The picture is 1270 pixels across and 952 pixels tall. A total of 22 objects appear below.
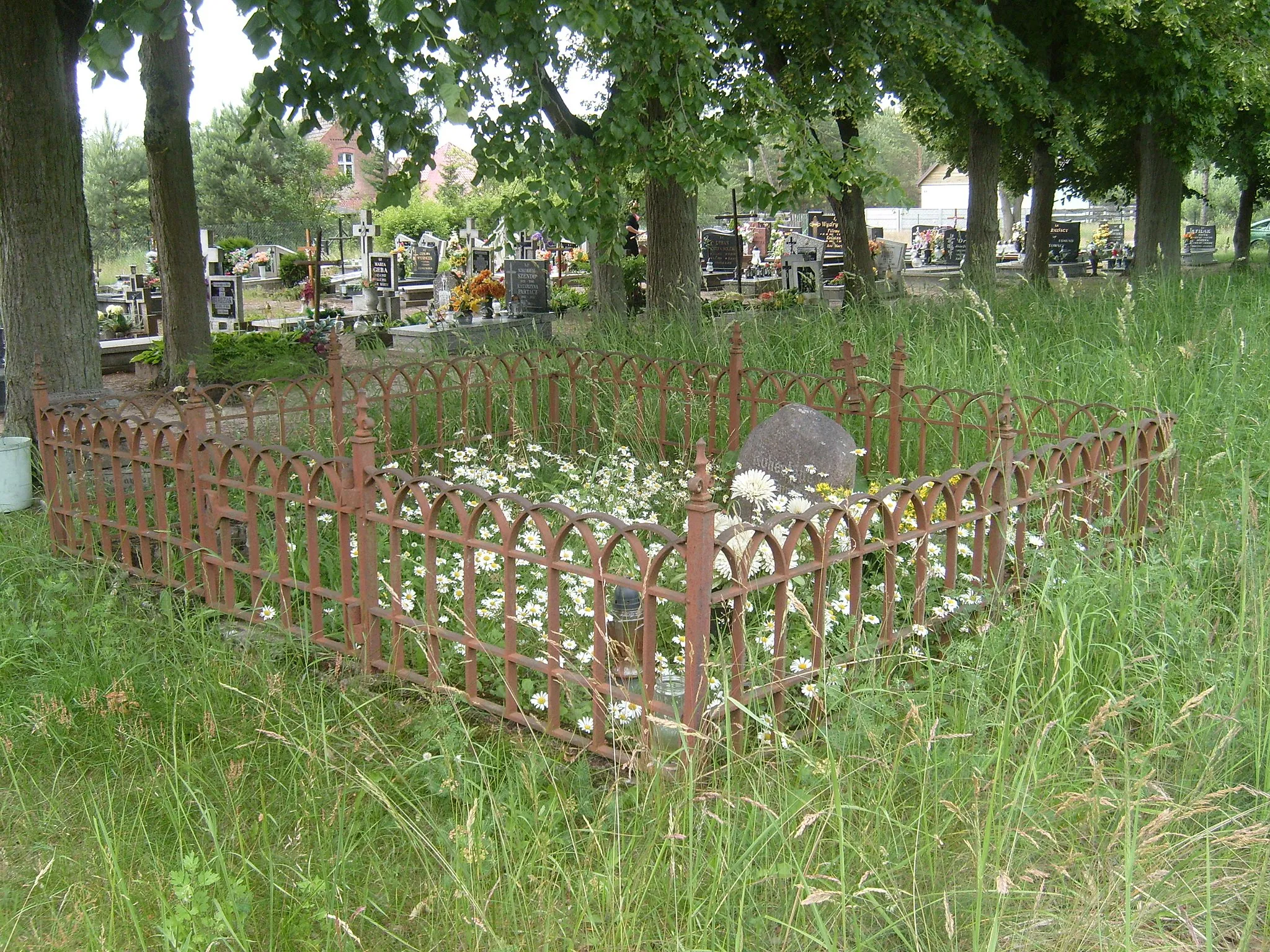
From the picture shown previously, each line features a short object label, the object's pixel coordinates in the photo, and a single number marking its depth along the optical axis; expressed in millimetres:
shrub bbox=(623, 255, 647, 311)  18859
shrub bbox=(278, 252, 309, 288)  28438
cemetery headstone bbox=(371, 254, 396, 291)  19531
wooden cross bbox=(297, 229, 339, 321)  16281
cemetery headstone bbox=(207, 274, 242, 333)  17156
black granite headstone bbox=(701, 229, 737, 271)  23891
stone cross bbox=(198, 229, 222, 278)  18438
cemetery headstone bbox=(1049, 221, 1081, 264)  29547
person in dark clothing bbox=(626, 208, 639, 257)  19344
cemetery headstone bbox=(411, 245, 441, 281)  24662
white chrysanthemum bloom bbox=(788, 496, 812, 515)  4648
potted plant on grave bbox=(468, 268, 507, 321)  15367
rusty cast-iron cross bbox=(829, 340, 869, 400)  6230
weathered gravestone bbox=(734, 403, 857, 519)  5316
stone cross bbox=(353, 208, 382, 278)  20830
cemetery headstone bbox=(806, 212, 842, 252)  28250
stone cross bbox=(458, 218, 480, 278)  20141
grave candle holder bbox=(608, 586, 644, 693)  3566
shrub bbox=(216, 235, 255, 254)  26359
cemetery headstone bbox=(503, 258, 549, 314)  15203
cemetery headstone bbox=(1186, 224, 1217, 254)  34812
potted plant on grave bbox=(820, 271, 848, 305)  21047
